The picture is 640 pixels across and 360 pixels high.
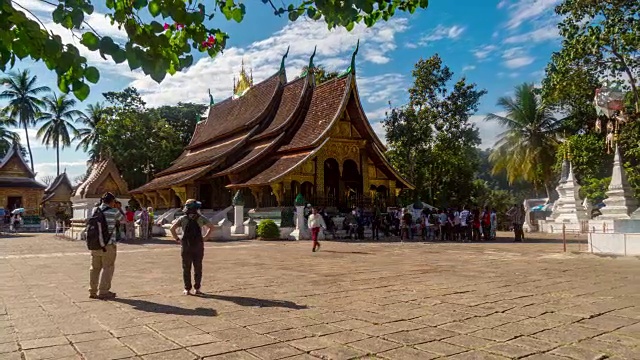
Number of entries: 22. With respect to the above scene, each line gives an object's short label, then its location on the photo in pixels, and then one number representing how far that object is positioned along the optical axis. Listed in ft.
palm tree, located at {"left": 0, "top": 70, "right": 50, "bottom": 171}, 140.26
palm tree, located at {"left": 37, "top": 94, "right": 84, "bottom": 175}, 144.87
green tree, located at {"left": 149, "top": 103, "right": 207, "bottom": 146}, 139.54
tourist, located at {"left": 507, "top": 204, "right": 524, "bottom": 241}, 54.63
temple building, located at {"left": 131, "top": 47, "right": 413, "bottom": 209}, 67.56
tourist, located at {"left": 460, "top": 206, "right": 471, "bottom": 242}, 57.31
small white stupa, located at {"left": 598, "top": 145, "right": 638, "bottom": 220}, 44.32
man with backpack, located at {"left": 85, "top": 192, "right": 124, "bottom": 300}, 18.86
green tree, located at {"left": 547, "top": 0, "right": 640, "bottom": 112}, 48.32
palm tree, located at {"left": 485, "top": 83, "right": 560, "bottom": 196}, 105.09
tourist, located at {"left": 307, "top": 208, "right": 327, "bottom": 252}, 39.47
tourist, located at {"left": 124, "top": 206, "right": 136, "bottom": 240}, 57.57
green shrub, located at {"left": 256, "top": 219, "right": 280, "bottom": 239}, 56.44
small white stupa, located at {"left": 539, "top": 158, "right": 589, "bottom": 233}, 76.43
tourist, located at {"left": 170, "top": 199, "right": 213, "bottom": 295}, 19.41
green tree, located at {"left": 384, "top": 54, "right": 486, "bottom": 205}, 94.22
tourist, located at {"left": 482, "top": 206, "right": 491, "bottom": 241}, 57.11
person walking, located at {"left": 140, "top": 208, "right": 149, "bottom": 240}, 60.85
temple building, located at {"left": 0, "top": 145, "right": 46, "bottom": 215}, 122.93
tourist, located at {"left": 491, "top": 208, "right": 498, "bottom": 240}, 58.92
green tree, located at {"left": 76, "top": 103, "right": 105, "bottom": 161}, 139.93
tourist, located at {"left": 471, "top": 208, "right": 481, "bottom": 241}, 56.34
